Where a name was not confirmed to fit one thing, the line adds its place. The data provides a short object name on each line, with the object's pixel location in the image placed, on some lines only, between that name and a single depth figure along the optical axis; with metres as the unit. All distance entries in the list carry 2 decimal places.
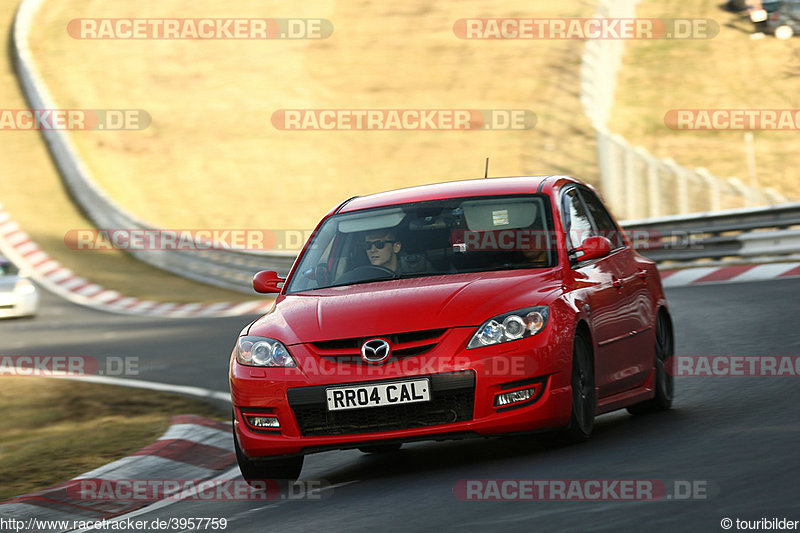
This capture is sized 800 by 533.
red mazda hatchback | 15.16
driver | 17.36
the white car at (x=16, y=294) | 48.97
